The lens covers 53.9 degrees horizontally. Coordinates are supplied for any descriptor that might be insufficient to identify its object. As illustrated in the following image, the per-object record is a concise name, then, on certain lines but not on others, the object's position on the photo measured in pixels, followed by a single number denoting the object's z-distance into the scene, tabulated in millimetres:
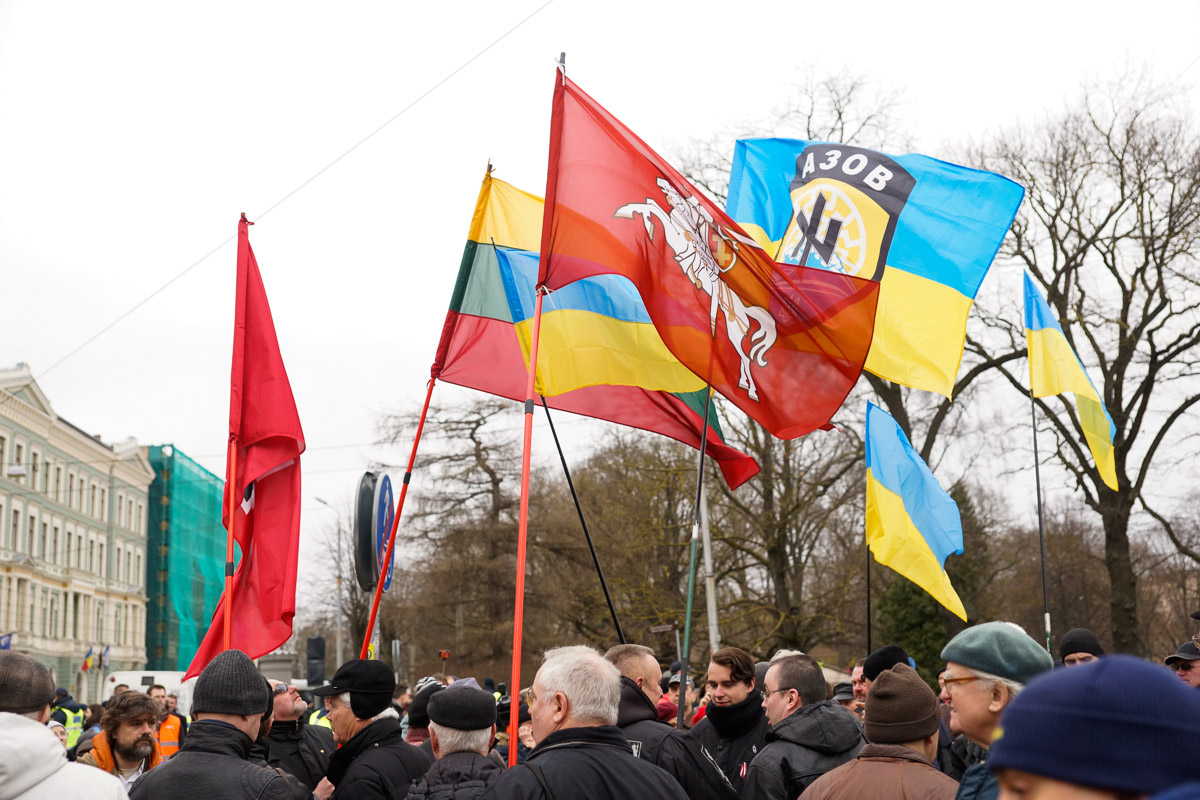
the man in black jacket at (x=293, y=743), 6505
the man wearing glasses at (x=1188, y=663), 6702
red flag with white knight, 6930
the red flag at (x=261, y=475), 6852
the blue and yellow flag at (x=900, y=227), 8258
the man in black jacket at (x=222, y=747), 3885
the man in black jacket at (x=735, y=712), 6156
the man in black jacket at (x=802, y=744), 5266
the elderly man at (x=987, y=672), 3559
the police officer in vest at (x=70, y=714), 11281
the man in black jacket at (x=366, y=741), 5145
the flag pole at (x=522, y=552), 4887
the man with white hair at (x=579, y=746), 3596
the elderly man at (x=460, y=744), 4555
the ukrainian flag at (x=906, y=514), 10039
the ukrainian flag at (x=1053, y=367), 11516
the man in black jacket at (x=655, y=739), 5074
